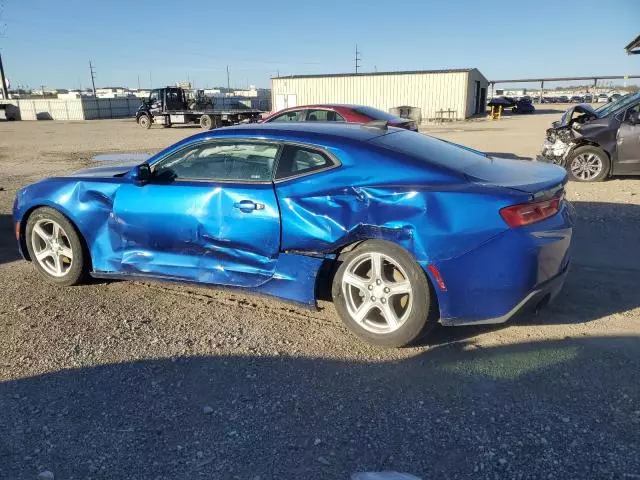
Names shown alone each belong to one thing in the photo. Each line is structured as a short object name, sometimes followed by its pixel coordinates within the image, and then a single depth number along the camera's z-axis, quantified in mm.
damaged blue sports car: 3199
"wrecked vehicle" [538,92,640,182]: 8961
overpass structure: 63469
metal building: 38594
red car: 11883
